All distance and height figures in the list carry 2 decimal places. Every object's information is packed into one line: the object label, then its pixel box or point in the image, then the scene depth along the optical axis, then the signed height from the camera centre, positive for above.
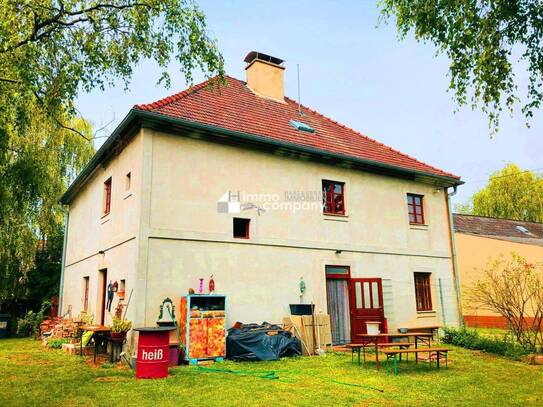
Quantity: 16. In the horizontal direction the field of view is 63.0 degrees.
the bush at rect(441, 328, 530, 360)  11.92 -1.39
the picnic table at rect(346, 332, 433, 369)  9.51 -0.87
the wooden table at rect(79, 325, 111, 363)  10.27 -0.67
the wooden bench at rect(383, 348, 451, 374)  8.79 -1.08
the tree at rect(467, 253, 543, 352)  11.90 +0.01
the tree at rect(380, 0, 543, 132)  6.70 +3.94
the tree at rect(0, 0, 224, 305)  7.00 +4.41
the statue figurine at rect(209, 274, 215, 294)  11.19 +0.38
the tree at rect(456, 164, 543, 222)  33.19 +7.39
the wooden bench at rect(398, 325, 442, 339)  14.20 -1.06
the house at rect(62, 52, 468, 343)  11.23 +2.49
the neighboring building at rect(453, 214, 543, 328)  20.16 +2.07
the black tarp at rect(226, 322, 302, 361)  10.53 -1.04
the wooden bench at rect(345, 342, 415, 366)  9.24 -1.00
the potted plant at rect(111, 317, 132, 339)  10.05 -0.56
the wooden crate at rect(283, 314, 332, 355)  11.82 -0.81
